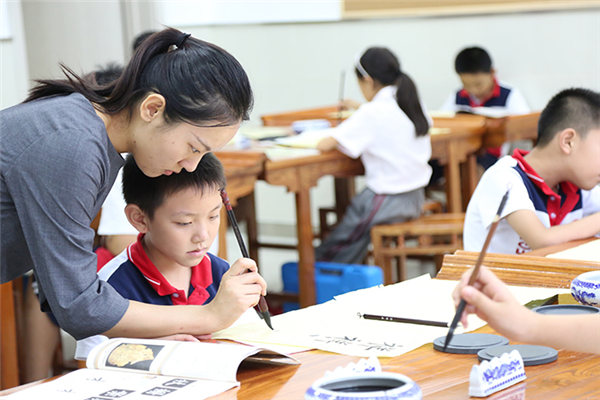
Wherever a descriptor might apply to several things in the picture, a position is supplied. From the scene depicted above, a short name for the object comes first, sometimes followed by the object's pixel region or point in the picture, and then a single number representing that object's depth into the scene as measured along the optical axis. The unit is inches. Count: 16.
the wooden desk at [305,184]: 183.9
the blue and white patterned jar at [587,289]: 89.1
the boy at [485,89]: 269.1
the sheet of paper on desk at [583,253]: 106.5
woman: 84.1
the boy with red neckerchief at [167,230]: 98.9
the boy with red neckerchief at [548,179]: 123.0
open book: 78.9
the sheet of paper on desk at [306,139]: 204.3
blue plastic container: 185.4
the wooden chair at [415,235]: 195.5
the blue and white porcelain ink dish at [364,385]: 72.9
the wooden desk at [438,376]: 77.0
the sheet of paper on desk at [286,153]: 186.4
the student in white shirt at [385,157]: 205.2
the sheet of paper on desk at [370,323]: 86.6
